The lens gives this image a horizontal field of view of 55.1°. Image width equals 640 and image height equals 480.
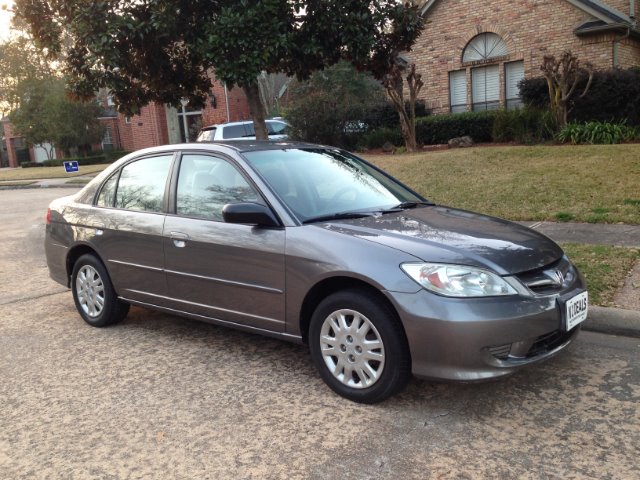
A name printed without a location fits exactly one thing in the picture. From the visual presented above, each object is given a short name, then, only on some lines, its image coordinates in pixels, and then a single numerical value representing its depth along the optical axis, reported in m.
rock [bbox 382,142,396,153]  17.44
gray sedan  3.47
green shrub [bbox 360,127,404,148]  18.00
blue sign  25.94
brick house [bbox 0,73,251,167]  35.12
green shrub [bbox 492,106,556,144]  14.91
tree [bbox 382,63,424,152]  16.03
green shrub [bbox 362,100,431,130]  19.05
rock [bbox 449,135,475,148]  16.33
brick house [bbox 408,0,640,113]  18.11
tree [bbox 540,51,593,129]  14.81
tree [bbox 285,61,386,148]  18.17
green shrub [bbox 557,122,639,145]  13.91
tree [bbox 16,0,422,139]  7.30
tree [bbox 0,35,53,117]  44.03
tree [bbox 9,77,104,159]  39.88
